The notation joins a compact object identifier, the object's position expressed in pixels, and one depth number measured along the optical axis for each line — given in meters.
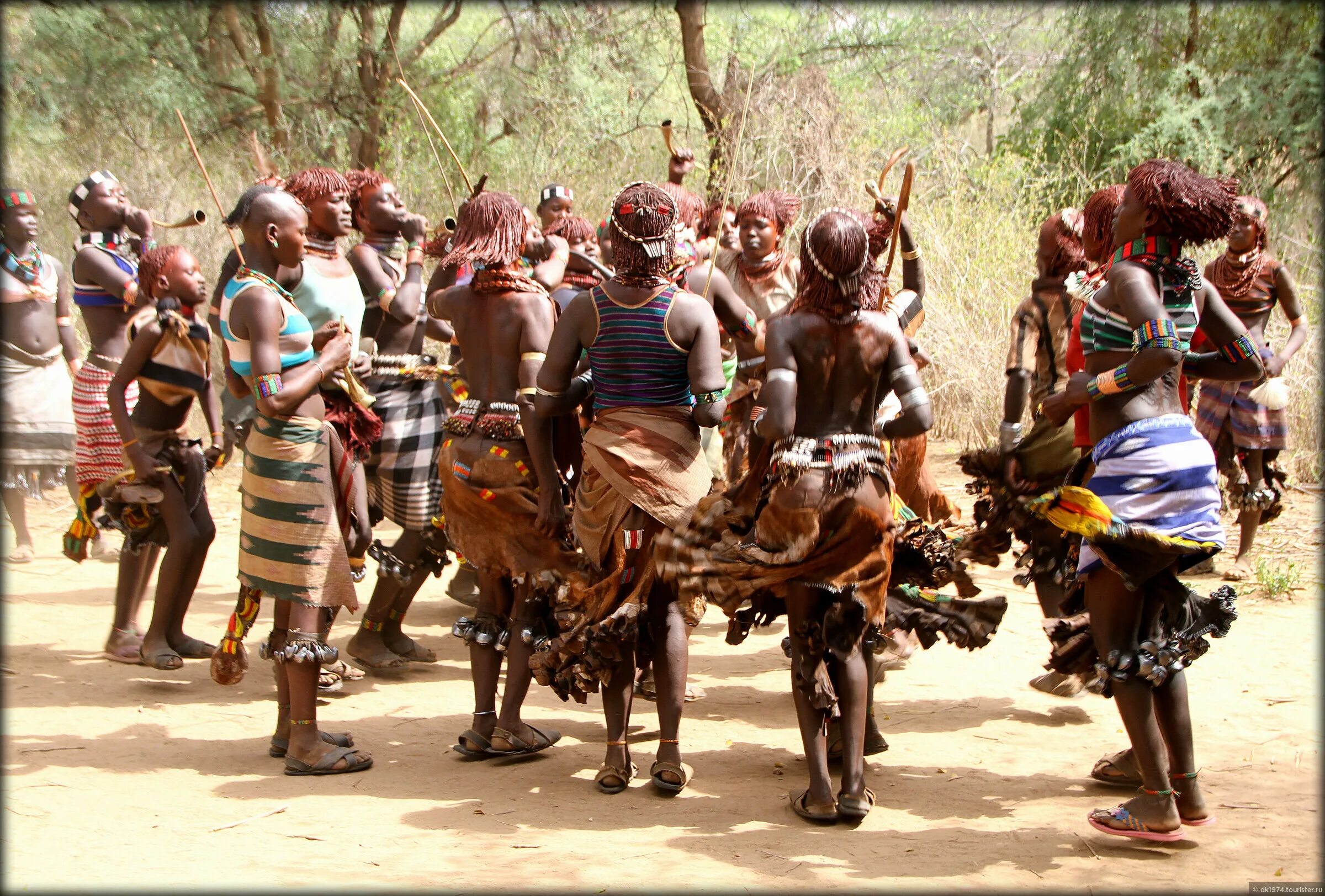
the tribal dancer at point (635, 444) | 4.25
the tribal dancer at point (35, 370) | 7.60
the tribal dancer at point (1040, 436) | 4.62
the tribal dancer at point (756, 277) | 6.26
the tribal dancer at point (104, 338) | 6.11
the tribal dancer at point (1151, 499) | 3.62
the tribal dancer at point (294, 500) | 4.45
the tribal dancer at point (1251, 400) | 6.80
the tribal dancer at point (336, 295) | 4.87
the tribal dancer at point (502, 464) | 4.61
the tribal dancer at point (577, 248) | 6.59
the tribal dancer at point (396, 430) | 5.83
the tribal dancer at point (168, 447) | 5.66
